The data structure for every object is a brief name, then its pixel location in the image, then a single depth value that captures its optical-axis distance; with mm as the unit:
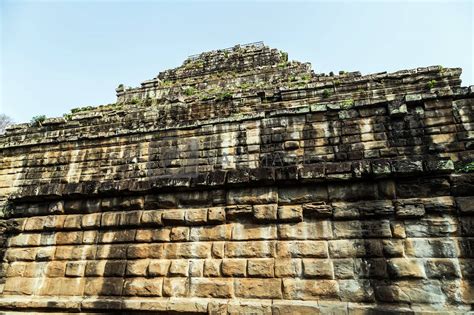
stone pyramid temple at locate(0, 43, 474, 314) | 3875
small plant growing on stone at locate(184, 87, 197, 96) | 14837
